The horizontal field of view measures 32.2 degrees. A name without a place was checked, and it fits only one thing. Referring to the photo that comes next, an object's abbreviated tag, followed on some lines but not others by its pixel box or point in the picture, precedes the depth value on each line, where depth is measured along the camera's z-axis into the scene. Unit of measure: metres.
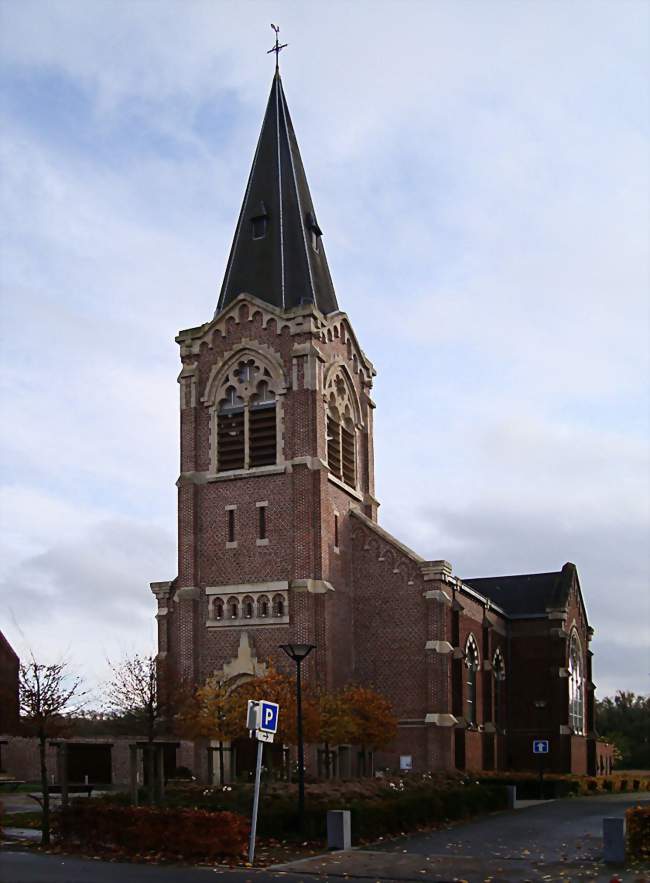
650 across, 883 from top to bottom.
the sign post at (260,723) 23.00
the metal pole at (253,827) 22.84
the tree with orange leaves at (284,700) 39.28
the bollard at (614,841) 22.92
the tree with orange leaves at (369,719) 42.72
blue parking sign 23.33
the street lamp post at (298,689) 25.98
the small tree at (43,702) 25.80
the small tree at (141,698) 35.22
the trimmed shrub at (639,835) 23.12
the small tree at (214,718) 42.06
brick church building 46.28
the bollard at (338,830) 25.23
